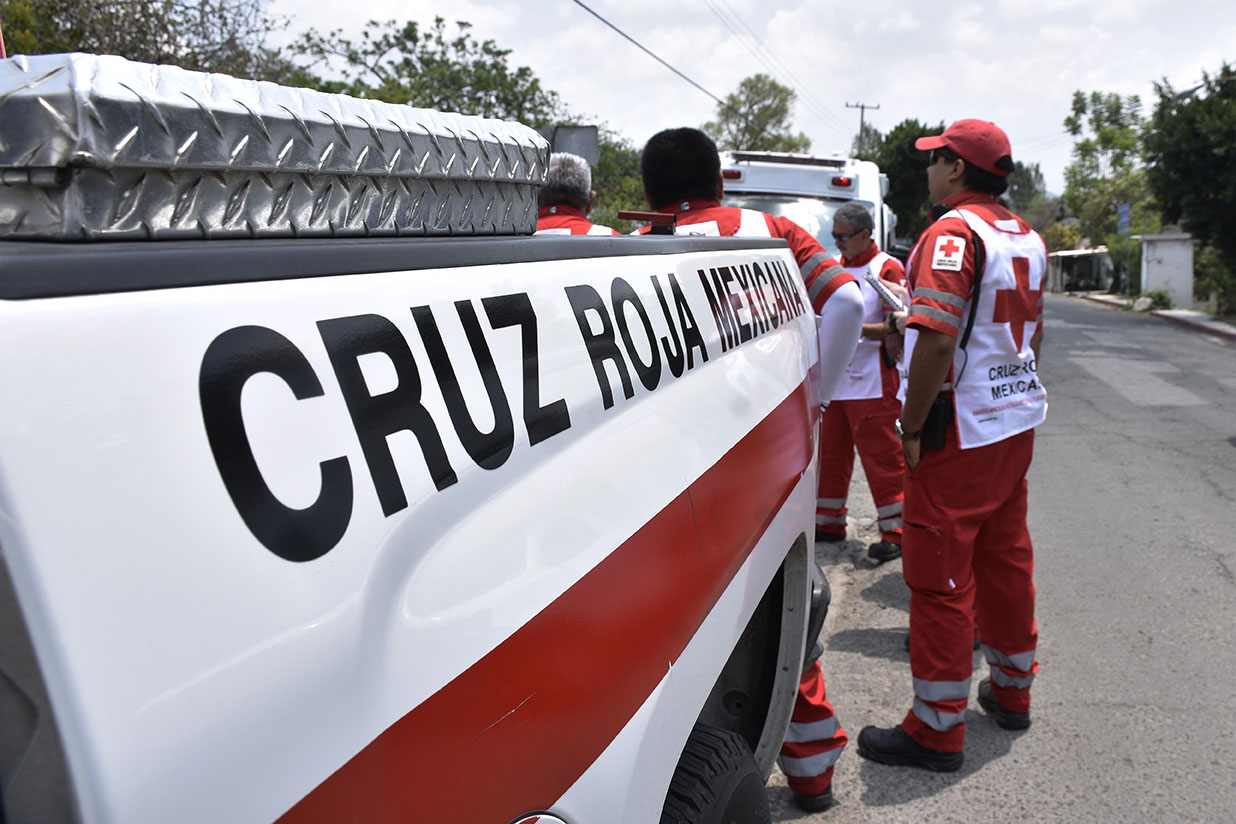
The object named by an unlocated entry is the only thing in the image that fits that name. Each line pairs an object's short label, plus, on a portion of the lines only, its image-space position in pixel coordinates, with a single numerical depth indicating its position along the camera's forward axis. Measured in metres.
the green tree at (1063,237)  53.09
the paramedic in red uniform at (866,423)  4.93
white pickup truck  0.60
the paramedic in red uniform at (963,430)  2.94
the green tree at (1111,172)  40.19
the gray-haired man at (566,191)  4.21
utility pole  52.27
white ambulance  9.08
